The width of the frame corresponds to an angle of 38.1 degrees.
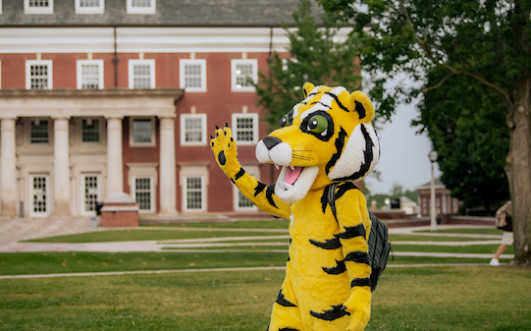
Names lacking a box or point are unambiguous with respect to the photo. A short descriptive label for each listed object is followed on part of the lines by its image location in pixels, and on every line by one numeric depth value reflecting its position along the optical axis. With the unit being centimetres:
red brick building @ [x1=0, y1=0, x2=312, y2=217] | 4169
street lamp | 3300
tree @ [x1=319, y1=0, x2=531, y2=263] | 1603
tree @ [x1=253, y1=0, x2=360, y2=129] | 3494
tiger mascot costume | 543
